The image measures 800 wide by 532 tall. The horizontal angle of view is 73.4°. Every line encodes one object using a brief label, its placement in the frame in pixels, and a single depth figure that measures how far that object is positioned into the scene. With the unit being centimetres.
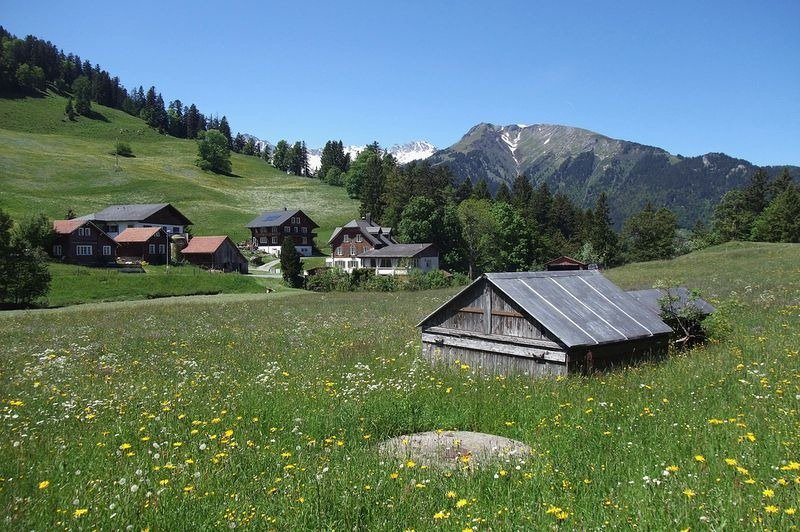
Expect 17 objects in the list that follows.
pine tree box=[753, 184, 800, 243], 8719
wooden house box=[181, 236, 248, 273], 7719
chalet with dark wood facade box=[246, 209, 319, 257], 10012
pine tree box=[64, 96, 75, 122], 17775
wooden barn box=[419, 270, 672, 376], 1293
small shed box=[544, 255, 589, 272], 7422
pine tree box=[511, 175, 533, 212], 10994
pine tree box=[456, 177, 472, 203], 11988
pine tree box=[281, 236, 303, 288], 6384
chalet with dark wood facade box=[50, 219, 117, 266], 6931
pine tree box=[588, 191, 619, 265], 10231
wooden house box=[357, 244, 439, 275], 8169
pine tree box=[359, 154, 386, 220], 11844
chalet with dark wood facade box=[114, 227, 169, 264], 7819
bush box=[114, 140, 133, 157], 15188
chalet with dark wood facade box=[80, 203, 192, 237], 8581
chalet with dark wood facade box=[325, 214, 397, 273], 9275
